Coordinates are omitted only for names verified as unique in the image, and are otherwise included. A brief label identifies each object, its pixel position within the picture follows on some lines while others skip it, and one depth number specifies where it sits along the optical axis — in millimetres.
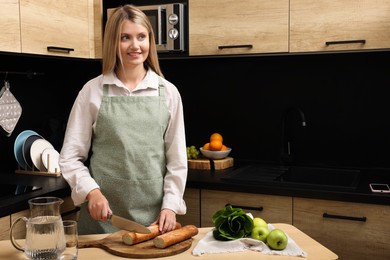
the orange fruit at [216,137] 2727
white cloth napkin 1334
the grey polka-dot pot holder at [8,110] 2602
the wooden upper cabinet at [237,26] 2438
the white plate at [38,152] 2574
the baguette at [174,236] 1375
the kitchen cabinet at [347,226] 2062
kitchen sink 2357
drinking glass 1213
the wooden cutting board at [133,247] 1338
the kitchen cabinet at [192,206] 2418
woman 1771
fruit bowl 2680
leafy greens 1424
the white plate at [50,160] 2533
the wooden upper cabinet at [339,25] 2246
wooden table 1306
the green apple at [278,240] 1350
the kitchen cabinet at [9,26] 2201
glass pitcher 1180
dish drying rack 2497
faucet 2734
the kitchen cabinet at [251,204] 2244
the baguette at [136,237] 1385
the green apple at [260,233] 1408
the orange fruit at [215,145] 2684
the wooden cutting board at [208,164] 2652
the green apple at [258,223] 1444
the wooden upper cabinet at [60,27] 2348
